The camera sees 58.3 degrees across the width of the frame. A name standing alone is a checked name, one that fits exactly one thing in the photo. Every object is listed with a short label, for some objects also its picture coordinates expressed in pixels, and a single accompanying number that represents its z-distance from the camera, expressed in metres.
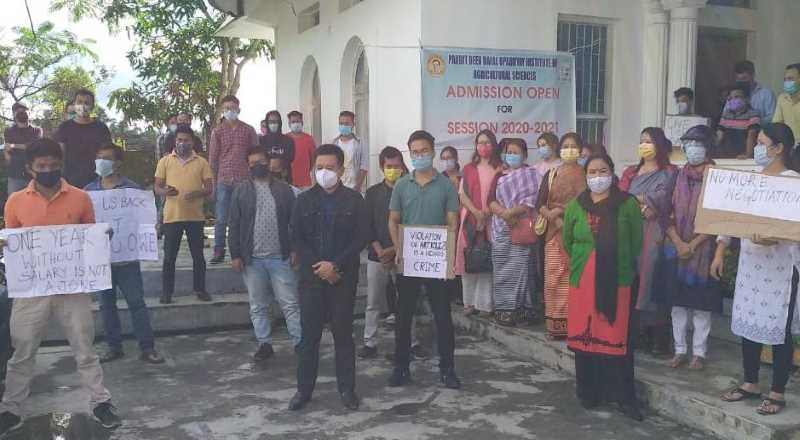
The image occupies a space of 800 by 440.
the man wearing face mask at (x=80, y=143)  6.82
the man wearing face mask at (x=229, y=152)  7.88
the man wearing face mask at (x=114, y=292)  5.97
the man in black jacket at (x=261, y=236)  6.07
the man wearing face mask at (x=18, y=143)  8.93
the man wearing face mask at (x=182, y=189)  7.09
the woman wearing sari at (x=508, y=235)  6.61
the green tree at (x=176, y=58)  16.16
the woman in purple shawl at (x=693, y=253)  5.33
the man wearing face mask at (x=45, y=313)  4.50
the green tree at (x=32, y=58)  29.16
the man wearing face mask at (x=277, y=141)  8.77
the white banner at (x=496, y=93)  7.89
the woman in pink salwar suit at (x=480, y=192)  6.89
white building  8.43
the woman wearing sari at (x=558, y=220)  6.11
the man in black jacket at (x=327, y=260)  5.04
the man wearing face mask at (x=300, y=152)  9.33
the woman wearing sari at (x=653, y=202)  5.53
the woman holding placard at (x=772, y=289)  4.41
